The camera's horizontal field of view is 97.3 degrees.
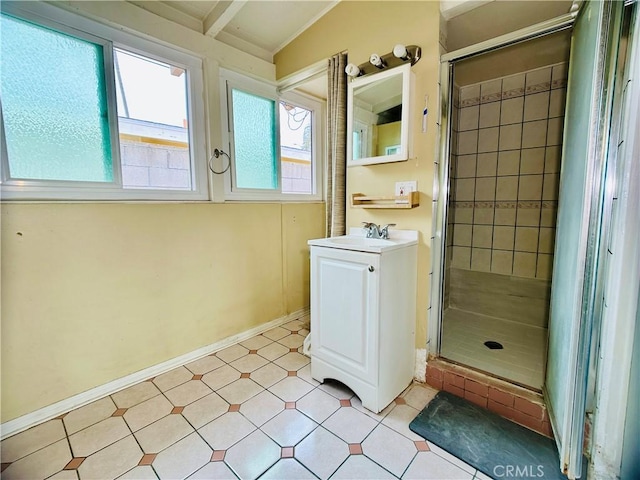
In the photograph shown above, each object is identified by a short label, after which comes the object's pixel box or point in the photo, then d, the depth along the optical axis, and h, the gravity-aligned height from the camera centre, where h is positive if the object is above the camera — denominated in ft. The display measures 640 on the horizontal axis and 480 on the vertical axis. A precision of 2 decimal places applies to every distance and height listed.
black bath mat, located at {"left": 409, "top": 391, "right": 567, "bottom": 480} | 3.83 -3.48
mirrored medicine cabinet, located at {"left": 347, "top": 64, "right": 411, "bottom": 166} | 5.39 +1.91
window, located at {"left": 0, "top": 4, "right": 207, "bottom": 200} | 4.54 +1.85
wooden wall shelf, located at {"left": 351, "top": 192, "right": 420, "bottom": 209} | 5.37 +0.19
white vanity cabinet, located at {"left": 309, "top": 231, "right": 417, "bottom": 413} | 4.82 -1.95
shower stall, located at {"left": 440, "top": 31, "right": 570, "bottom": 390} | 7.02 +0.25
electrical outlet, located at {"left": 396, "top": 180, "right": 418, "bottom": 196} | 5.58 +0.46
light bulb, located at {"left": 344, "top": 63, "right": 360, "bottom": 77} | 5.91 +2.95
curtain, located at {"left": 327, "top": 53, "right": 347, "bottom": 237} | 6.44 +1.62
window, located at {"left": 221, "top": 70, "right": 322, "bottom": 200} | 7.21 +2.00
